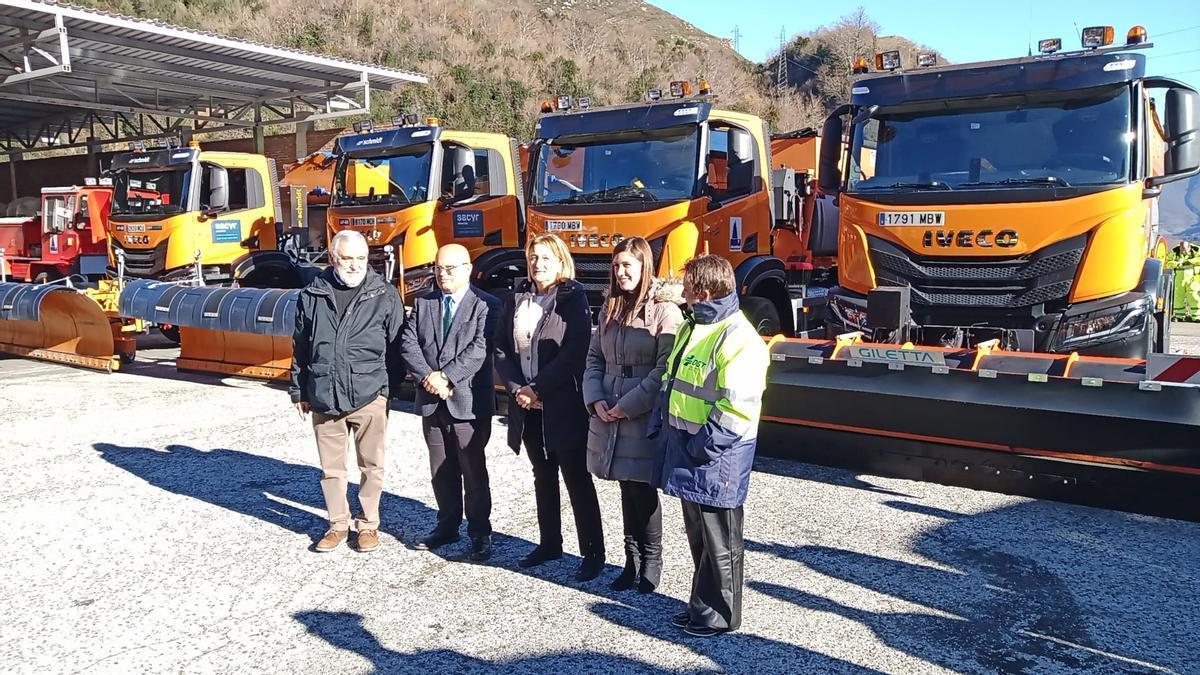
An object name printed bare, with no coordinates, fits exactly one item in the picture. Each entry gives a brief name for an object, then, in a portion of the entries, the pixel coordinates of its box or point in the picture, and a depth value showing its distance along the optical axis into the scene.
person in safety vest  3.44
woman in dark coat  4.20
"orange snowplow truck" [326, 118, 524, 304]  9.62
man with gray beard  4.60
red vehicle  15.27
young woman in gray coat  3.86
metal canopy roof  14.67
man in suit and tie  4.47
